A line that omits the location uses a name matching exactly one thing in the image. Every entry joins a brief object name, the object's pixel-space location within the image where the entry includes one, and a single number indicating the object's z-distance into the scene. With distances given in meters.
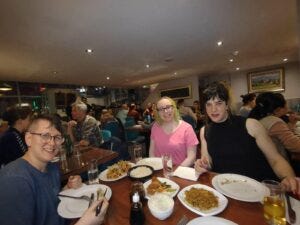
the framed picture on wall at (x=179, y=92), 9.41
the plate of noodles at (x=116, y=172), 1.28
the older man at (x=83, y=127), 2.84
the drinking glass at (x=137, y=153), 1.61
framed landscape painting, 7.72
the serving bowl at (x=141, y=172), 1.20
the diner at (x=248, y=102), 4.16
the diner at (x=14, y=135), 1.85
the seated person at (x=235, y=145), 1.26
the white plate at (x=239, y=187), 0.91
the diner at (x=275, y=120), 1.65
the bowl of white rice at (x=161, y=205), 0.80
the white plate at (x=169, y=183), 0.98
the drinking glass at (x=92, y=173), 1.27
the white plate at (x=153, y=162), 1.41
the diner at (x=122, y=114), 5.06
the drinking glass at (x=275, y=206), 0.72
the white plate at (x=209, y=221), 0.73
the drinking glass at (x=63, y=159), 1.67
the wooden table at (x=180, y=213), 0.78
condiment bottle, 0.80
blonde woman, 1.79
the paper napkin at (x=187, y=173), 1.18
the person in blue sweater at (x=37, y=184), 0.76
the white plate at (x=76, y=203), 0.91
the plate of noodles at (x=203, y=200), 0.83
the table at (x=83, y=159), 1.57
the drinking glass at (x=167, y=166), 1.23
